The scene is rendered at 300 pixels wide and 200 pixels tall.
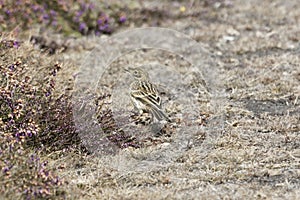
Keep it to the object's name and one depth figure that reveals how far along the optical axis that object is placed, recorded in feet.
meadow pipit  45.88
